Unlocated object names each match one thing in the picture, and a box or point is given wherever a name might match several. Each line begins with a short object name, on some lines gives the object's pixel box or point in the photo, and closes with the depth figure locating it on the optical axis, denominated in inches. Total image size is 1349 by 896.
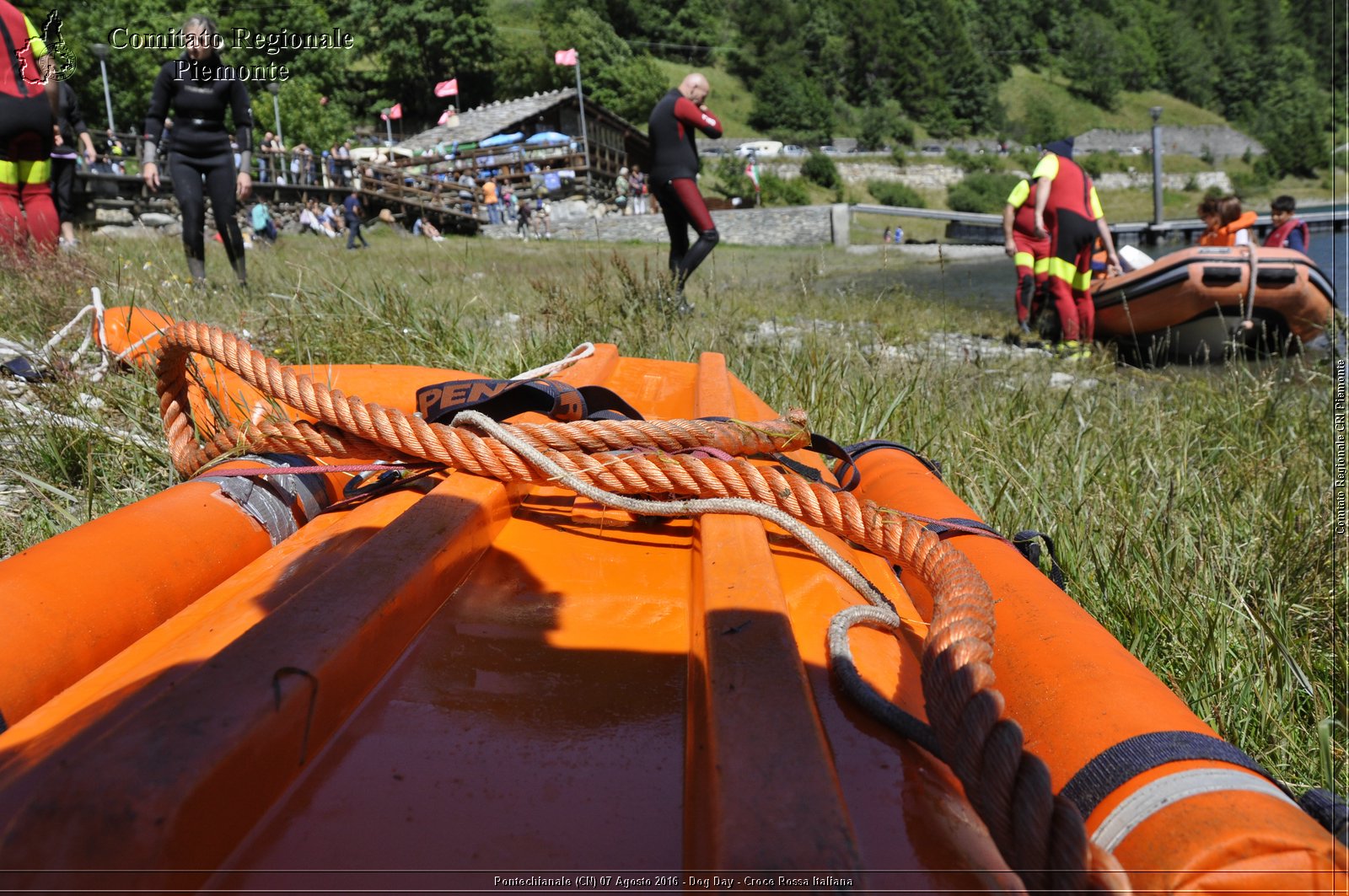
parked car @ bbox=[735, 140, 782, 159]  2151.0
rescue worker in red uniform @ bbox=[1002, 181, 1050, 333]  322.7
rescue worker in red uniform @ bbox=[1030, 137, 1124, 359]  309.1
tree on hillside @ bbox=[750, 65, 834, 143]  2699.3
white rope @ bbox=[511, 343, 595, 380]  100.1
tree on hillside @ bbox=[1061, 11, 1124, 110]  3393.2
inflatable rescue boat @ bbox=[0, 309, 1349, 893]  31.5
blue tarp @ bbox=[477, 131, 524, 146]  1599.4
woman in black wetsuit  207.3
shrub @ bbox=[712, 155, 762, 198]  1697.8
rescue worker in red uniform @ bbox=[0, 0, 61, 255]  182.5
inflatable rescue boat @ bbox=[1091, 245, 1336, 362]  307.0
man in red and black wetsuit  248.7
